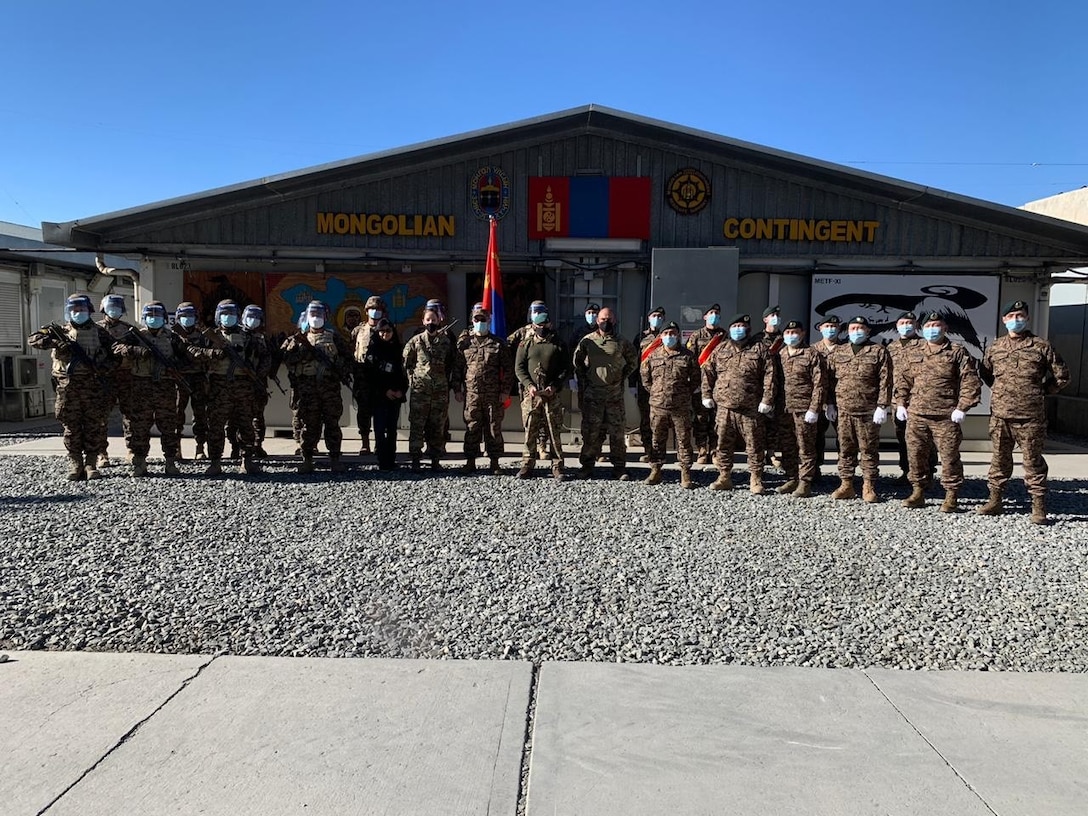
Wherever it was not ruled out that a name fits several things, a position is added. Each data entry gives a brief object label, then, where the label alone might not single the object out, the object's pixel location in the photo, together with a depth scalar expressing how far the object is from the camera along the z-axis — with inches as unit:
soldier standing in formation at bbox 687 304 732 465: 380.5
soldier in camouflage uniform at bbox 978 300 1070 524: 266.8
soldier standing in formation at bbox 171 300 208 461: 331.3
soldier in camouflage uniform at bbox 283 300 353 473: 338.6
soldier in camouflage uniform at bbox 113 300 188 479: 327.0
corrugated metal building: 413.7
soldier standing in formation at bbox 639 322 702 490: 320.5
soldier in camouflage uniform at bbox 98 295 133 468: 328.5
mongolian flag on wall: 420.5
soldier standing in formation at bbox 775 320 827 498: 302.8
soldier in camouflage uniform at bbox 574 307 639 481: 333.4
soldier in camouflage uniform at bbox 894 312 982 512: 281.0
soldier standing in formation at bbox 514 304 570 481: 333.7
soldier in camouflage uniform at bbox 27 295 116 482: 316.5
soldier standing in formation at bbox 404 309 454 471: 343.6
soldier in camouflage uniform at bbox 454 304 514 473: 343.0
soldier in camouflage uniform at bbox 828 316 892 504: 297.7
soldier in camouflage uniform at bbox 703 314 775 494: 313.0
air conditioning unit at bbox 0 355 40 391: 550.3
